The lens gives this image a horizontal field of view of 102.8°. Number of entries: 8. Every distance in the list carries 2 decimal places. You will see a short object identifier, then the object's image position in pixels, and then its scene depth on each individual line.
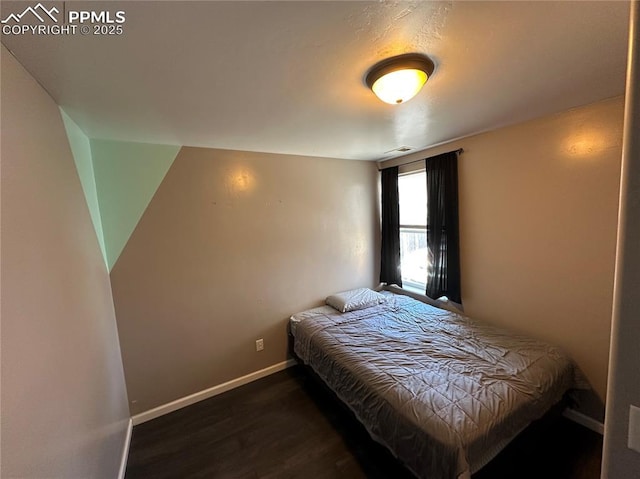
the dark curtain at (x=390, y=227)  3.35
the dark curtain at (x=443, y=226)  2.67
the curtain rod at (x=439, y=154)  2.59
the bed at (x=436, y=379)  1.34
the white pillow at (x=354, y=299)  2.90
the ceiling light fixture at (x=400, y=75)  1.19
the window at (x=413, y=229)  3.17
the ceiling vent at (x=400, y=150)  2.80
